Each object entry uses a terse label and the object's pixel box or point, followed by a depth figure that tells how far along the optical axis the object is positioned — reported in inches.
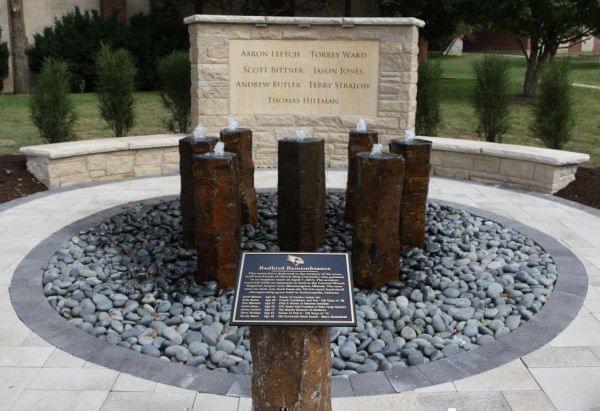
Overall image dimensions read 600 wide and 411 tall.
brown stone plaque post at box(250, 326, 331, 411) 113.1
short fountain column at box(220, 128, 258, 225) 235.6
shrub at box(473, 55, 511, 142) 398.0
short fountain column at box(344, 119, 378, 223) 246.4
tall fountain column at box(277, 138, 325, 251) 205.2
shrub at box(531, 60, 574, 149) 375.9
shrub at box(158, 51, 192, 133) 413.1
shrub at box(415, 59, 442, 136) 415.8
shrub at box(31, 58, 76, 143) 372.5
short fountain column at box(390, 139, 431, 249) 215.3
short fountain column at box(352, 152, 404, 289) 183.5
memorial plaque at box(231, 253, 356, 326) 109.2
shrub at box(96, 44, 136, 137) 403.2
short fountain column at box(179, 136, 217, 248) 211.6
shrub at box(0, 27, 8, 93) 799.1
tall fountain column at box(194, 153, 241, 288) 181.8
